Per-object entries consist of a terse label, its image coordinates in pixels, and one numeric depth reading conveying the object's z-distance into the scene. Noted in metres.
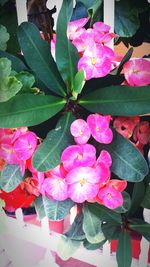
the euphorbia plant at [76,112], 0.64
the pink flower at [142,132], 0.75
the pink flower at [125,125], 0.73
